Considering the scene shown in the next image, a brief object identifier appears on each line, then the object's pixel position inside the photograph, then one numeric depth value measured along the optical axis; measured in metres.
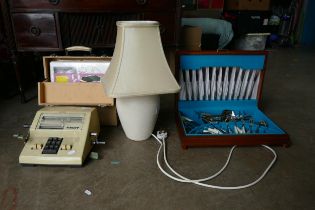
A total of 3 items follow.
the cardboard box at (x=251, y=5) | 2.95
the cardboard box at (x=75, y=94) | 0.95
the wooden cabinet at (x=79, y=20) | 1.08
